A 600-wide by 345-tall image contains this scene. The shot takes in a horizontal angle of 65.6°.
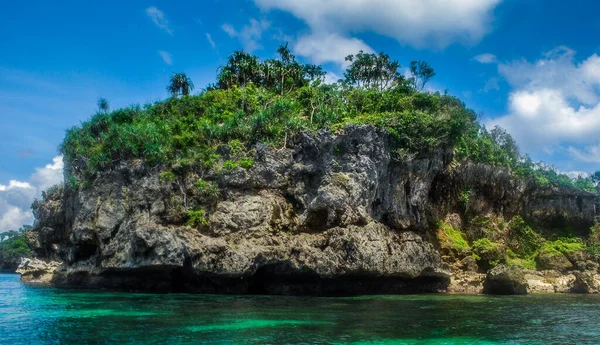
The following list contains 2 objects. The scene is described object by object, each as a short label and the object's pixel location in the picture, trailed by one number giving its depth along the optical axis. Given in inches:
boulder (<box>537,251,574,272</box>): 1622.8
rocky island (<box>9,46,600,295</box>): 1243.2
